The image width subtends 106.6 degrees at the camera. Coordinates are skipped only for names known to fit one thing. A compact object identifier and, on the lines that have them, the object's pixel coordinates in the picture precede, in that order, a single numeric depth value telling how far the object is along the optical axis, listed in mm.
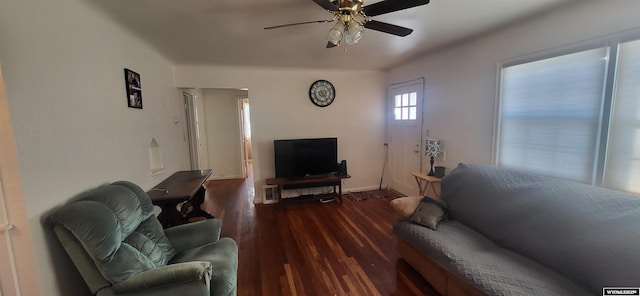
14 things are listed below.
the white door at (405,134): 3797
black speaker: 4193
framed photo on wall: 2205
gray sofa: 1369
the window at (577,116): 1703
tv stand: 3780
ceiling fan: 1532
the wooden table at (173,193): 2221
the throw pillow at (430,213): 2125
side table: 3129
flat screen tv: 3896
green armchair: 1233
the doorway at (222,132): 5605
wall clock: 4148
